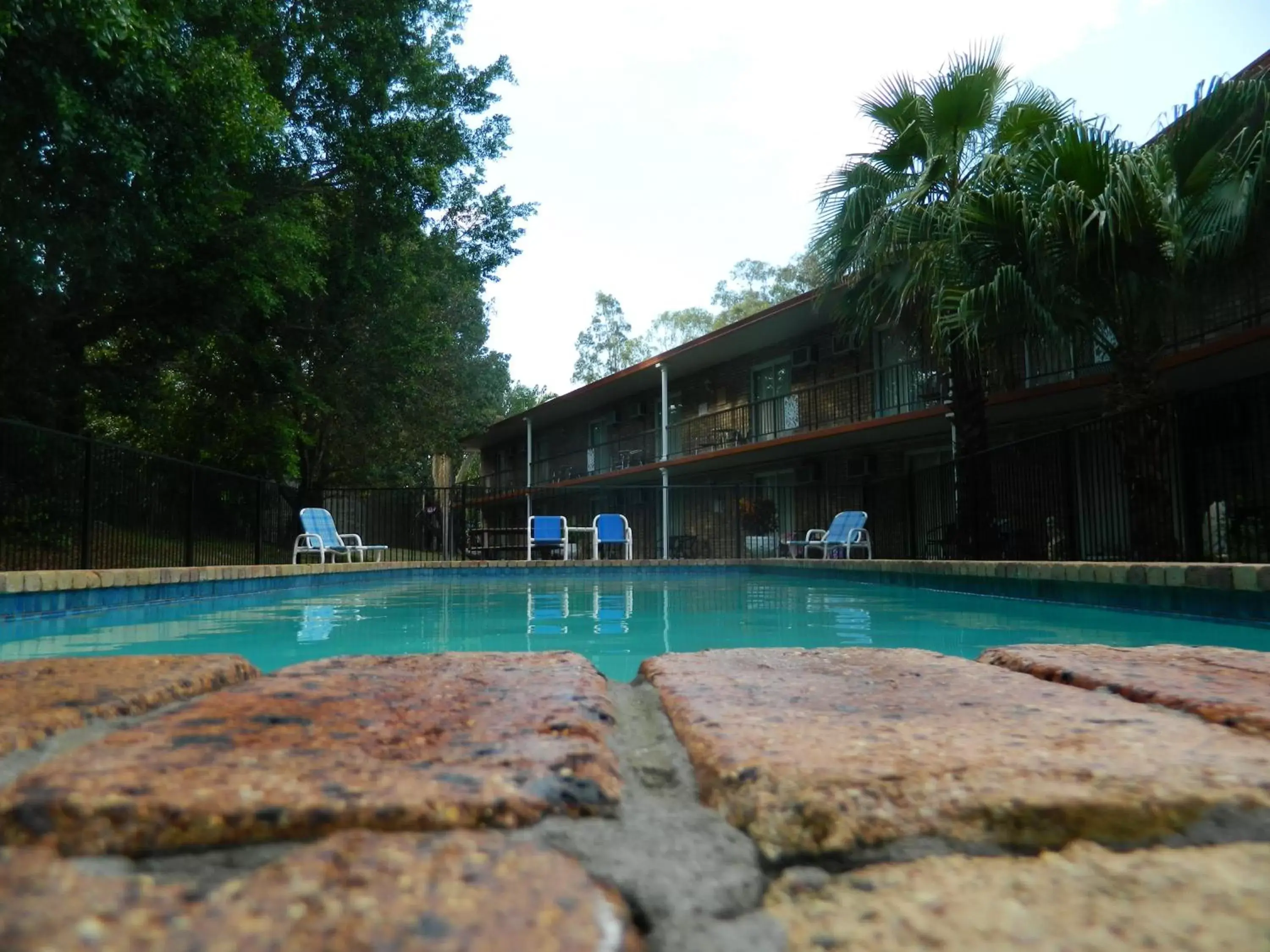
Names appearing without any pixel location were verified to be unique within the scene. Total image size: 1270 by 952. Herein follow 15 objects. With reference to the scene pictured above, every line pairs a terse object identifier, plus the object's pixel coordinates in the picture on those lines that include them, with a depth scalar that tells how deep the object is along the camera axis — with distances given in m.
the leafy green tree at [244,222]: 7.20
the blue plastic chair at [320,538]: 12.63
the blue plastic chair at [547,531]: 16.61
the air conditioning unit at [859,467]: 17.19
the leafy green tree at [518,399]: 38.97
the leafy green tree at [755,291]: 43.65
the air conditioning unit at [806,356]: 17.72
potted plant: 18.45
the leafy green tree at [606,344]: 51.28
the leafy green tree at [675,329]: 50.50
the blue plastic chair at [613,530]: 16.42
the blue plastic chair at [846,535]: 13.41
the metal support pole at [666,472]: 17.30
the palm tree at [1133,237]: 7.51
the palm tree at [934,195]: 10.11
